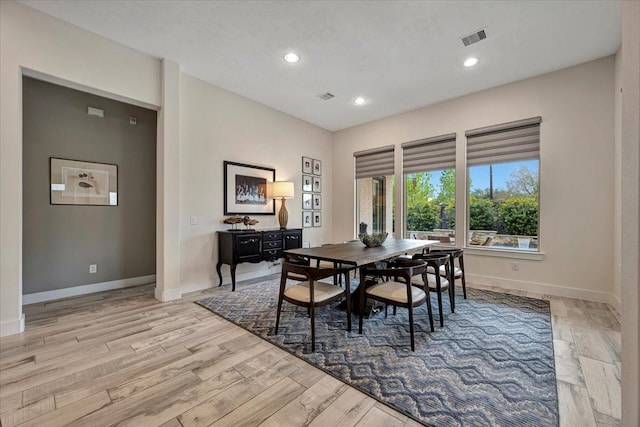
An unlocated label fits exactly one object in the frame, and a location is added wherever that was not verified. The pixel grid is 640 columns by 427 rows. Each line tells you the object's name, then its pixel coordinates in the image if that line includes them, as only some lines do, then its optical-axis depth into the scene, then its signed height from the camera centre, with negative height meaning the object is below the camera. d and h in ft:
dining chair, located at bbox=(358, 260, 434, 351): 7.15 -2.25
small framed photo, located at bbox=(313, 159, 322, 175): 18.90 +3.34
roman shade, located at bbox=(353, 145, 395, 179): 17.34 +3.50
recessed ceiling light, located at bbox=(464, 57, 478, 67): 10.92 +6.37
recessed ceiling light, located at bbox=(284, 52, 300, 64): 10.64 +6.37
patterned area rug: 5.06 -3.67
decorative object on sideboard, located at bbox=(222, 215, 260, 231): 13.56 -0.44
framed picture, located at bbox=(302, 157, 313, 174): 18.03 +3.32
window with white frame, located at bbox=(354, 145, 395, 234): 17.62 +1.69
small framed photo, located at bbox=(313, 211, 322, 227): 18.93 -0.44
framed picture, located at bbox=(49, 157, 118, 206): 11.39 +1.34
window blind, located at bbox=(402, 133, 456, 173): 14.84 +3.51
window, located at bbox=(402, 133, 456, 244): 14.99 +1.58
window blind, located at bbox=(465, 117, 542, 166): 12.44 +3.56
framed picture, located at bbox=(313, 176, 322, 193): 18.94 +2.08
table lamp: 14.98 +1.23
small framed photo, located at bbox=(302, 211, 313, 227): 18.04 -0.42
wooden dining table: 7.90 -1.35
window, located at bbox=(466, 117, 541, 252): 12.62 +1.45
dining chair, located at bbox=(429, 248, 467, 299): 9.79 -1.96
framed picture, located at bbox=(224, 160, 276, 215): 14.01 +1.30
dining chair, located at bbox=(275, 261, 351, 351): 7.27 -2.34
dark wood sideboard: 12.63 -1.69
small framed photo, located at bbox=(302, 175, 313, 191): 18.06 +2.10
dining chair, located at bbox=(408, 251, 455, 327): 8.28 -2.21
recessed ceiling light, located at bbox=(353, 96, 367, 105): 14.64 +6.35
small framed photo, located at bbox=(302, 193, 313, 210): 18.04 +0.82
